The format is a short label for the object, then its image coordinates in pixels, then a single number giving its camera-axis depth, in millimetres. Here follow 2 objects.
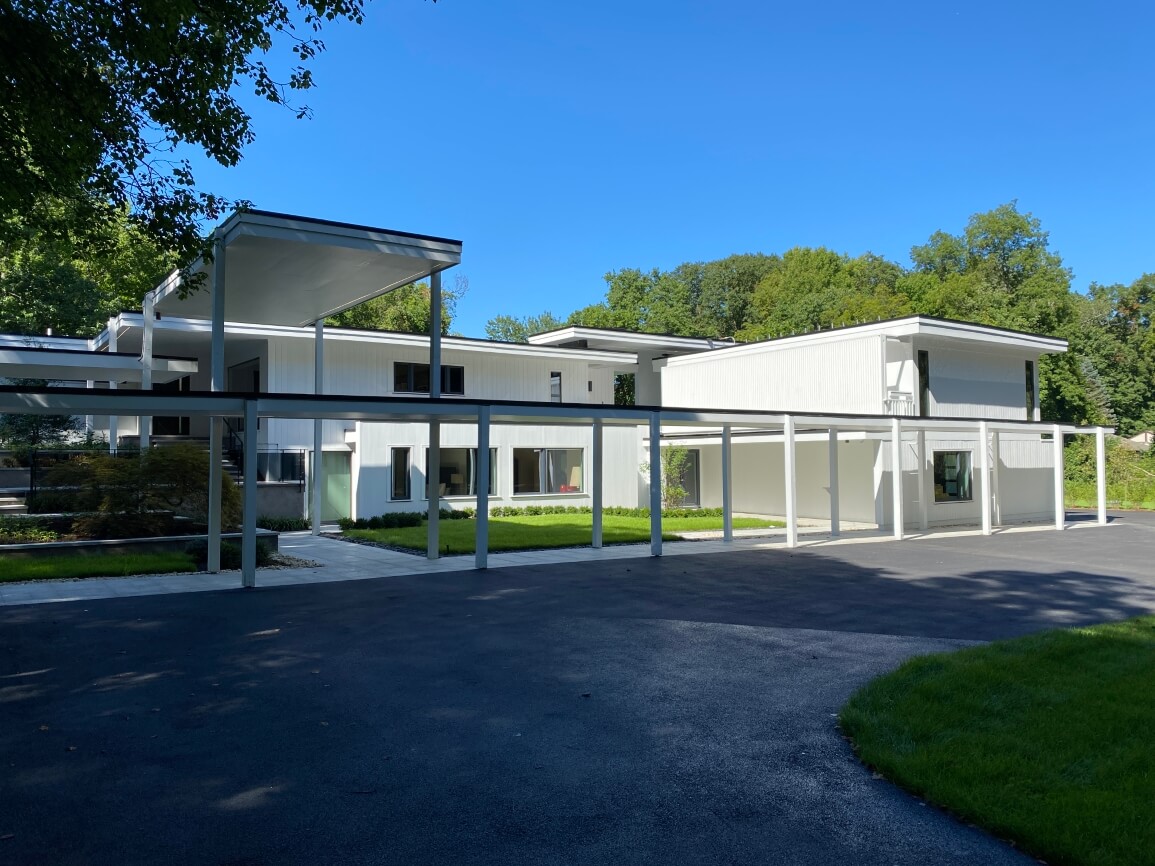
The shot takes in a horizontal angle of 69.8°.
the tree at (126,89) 8289
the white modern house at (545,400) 14281
